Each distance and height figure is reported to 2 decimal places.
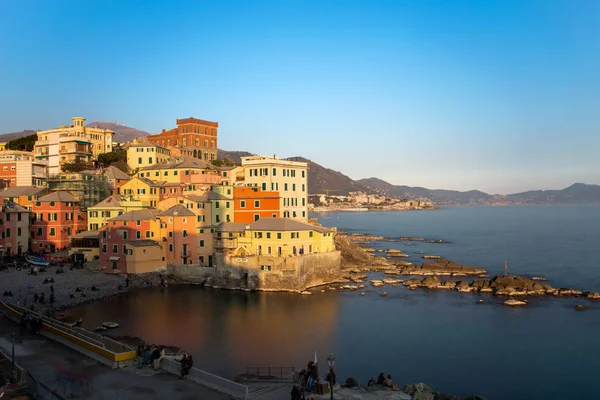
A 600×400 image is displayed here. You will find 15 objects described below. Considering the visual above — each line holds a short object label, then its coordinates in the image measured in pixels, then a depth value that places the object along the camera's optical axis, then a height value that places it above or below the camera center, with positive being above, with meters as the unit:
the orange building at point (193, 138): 103.06 +15.07
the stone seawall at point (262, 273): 55.03 -7.93
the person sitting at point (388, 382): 26.25 -9.84
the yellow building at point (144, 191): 72.25 +2.42
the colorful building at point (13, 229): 60.31 -2.64
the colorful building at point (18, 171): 77.00 +5.96
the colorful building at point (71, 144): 89.44 +12.34
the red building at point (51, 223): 65.81 -2.08
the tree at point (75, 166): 83.94 +7.35
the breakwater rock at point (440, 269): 70.75 -9.93
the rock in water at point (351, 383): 24.84 -9.27
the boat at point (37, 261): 58.09 -6.52
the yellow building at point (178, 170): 75.16 +5.84
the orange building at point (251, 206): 64.00 -0.04
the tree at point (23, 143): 101.89 +13.94
